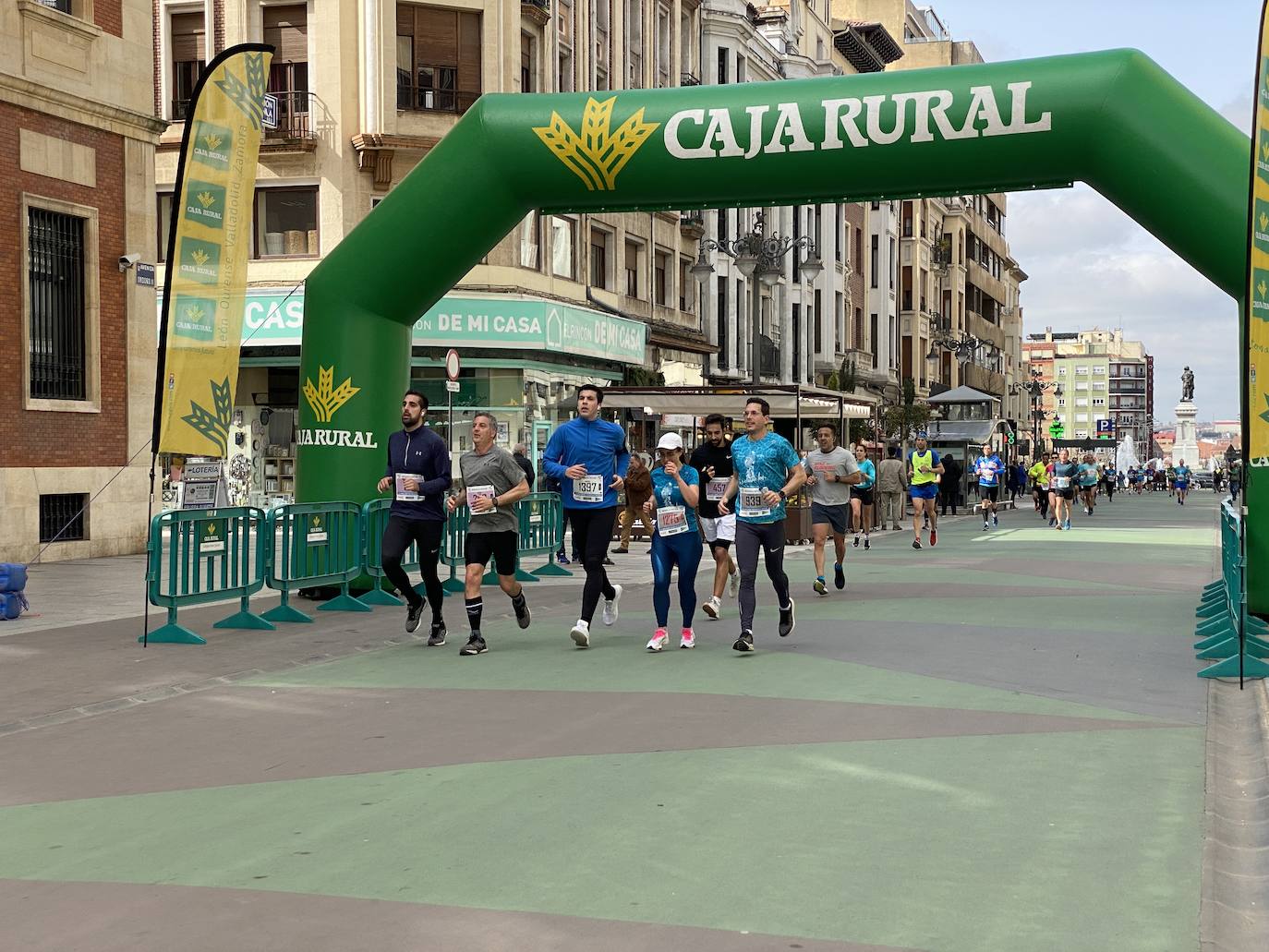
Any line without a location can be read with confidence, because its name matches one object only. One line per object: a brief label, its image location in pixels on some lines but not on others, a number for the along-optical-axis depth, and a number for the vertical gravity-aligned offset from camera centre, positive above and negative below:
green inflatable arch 12.80 +2.50
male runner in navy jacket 12.27 -0.36
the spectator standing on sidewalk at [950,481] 40.78 -0.72
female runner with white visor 11.59 -0.57
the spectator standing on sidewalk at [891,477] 30.86 -0.49
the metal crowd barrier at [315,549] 13.38 -0.86
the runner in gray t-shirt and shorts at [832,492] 16.84 -0.42
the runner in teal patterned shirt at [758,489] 11.44 -0.27
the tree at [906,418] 51.59 +1.17
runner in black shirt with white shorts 13.23 -0.28
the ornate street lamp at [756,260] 28.24 +3.75
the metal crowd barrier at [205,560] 11.83 -0.85
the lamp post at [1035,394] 86.75 +3.33
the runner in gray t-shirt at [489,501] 11.77 -0.36
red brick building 19.47 +2.37
